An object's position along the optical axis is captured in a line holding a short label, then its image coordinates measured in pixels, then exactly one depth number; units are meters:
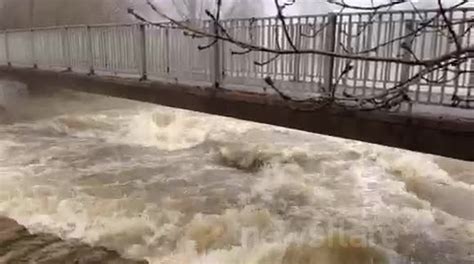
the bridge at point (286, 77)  5.71
